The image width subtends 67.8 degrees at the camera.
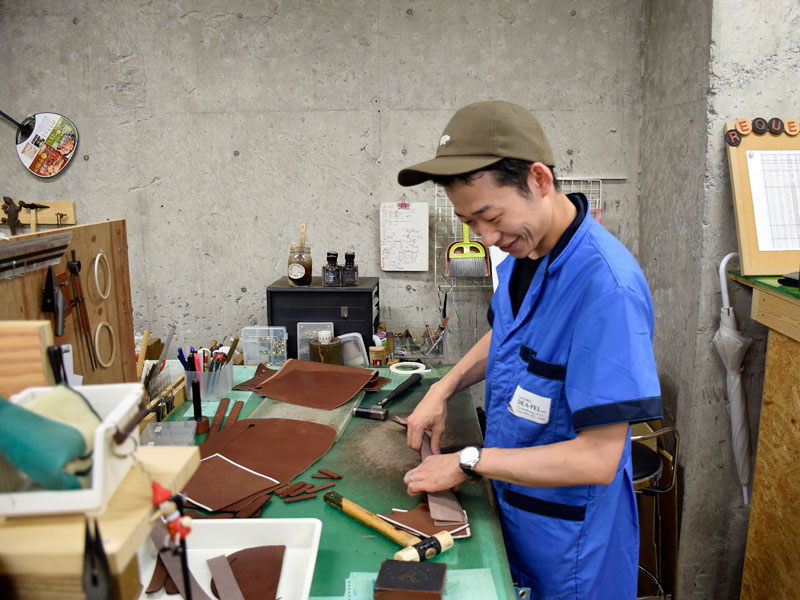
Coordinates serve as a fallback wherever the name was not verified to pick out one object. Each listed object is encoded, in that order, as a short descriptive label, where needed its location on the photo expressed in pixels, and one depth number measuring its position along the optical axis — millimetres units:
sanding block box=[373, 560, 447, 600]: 1019
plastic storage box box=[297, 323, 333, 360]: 2598
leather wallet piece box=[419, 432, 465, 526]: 1287
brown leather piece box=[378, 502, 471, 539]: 1257
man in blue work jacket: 1205
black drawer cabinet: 2629
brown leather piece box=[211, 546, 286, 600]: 1076
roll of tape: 2303
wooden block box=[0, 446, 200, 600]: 537
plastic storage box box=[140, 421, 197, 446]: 1604
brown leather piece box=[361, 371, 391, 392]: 2096
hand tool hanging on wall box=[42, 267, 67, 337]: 1239
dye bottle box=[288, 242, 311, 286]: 2639
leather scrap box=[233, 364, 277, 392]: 2092
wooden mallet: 1155
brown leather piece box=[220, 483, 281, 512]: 1332
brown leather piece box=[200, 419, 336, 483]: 1527
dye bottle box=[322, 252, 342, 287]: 2672
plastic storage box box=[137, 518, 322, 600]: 1181
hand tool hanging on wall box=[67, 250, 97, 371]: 1341
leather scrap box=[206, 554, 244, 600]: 1064
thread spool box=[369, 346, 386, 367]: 2525
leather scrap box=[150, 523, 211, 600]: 1067
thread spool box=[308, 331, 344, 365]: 2373
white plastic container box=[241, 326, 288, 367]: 2570
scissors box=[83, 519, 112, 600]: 541
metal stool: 2074
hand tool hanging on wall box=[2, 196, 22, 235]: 2922
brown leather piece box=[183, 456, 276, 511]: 1356
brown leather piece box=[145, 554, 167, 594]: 1087
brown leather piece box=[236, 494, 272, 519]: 1310
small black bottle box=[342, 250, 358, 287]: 2689
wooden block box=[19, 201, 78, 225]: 3047
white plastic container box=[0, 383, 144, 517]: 560
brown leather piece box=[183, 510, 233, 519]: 1303
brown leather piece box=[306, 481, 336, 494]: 1421
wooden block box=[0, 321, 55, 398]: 682
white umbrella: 2291
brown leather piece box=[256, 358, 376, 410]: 1983
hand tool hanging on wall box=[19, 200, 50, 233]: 2965
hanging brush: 2947
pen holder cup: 2018
